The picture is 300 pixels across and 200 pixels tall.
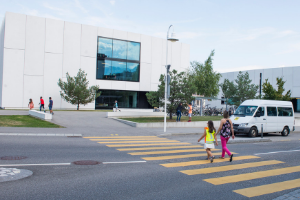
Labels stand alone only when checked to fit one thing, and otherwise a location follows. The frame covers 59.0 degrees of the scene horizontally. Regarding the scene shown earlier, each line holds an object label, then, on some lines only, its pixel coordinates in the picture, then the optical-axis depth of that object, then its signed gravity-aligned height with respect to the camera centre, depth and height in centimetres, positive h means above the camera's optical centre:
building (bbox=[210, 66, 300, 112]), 5269 +687
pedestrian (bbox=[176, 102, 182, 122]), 2323 -15
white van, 1755 -53
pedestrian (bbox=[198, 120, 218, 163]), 907 -98
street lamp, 1744 +461
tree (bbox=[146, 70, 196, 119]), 2342 +122
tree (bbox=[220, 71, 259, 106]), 3312 +228
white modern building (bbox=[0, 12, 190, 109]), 3269 +638
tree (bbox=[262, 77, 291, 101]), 3319 +211
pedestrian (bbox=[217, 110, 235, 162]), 948 -74
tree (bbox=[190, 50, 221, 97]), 4891 +546
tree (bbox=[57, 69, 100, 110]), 3266 +180
